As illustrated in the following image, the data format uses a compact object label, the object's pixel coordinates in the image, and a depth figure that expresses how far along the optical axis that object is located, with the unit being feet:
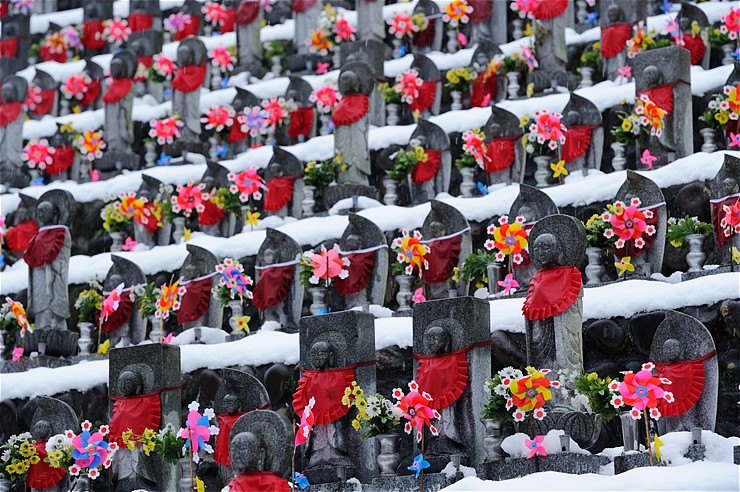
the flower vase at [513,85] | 69.21
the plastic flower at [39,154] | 77.25
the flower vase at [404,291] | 56.80
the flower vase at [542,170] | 61.82
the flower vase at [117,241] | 69.56
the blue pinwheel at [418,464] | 44.70
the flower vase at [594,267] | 53.52
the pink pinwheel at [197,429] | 47.11
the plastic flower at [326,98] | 69.62
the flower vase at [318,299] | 57.62
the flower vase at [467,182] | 62.95
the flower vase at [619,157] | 61.21
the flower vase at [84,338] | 61.52
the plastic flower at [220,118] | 74.13
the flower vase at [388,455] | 46.44
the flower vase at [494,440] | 45.32
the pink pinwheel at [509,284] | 54.19
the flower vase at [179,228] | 68.18
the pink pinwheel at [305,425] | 45.59
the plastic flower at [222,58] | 80.02
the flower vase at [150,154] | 76.43
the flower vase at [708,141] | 59.77
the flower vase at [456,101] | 70.69
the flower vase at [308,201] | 65.46
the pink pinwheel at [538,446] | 43.78
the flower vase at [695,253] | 52.26
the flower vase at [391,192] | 64.75
